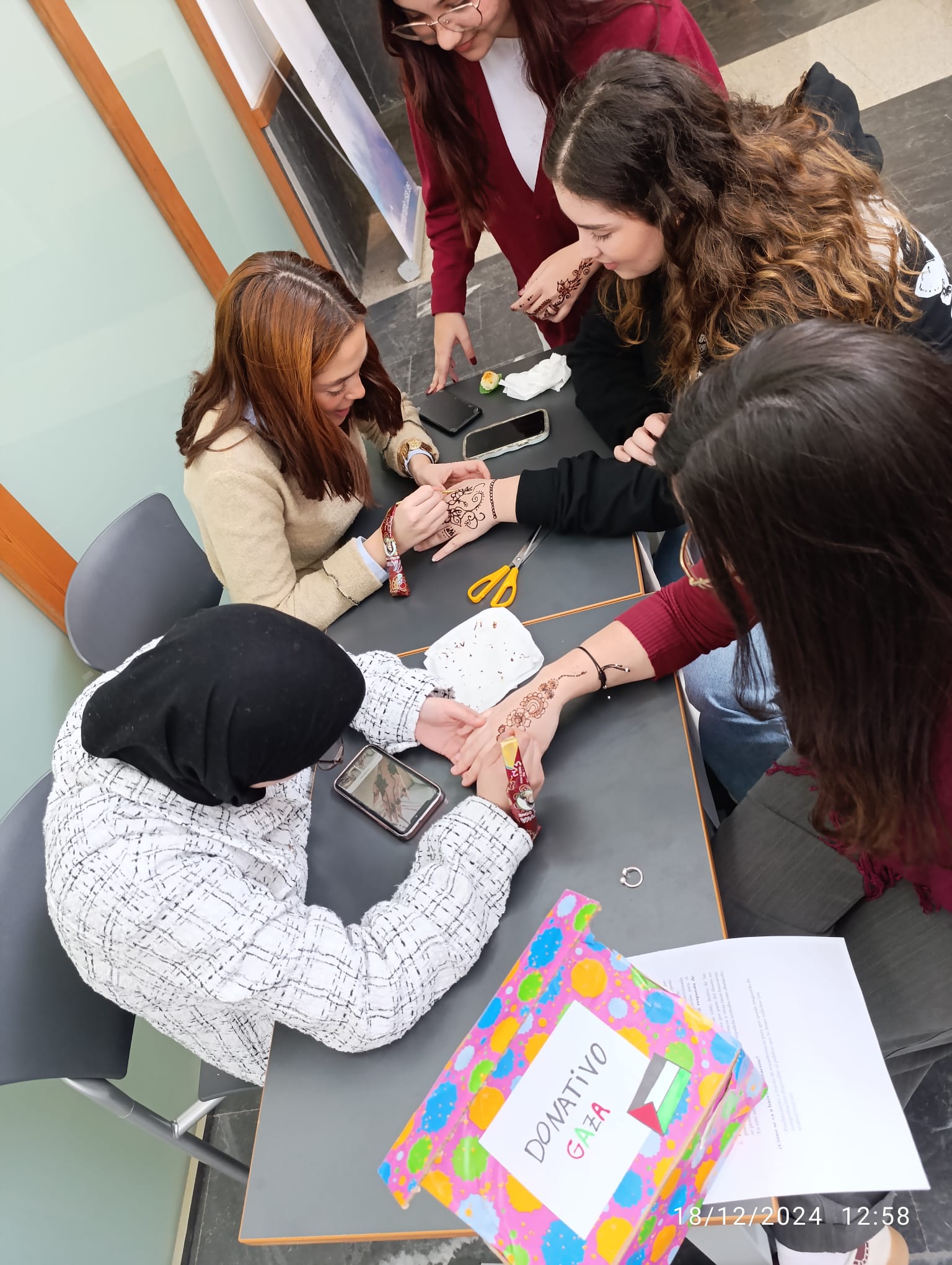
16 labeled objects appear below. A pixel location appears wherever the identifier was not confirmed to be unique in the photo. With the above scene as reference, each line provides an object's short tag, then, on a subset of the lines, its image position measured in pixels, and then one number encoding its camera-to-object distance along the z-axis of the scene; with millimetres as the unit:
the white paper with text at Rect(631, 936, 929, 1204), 849
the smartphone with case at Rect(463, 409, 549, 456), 1772
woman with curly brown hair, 1273
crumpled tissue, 1839
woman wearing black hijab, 982
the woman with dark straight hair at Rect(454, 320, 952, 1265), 721
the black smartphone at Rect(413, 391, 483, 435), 1914
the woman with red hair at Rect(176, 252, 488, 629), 1507
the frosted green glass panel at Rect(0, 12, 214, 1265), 1536
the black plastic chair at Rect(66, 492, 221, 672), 1749
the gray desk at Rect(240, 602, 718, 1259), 963
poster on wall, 3529
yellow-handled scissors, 1506
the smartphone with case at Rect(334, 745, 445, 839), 1245
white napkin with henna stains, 1369
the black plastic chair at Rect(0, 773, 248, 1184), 1199
